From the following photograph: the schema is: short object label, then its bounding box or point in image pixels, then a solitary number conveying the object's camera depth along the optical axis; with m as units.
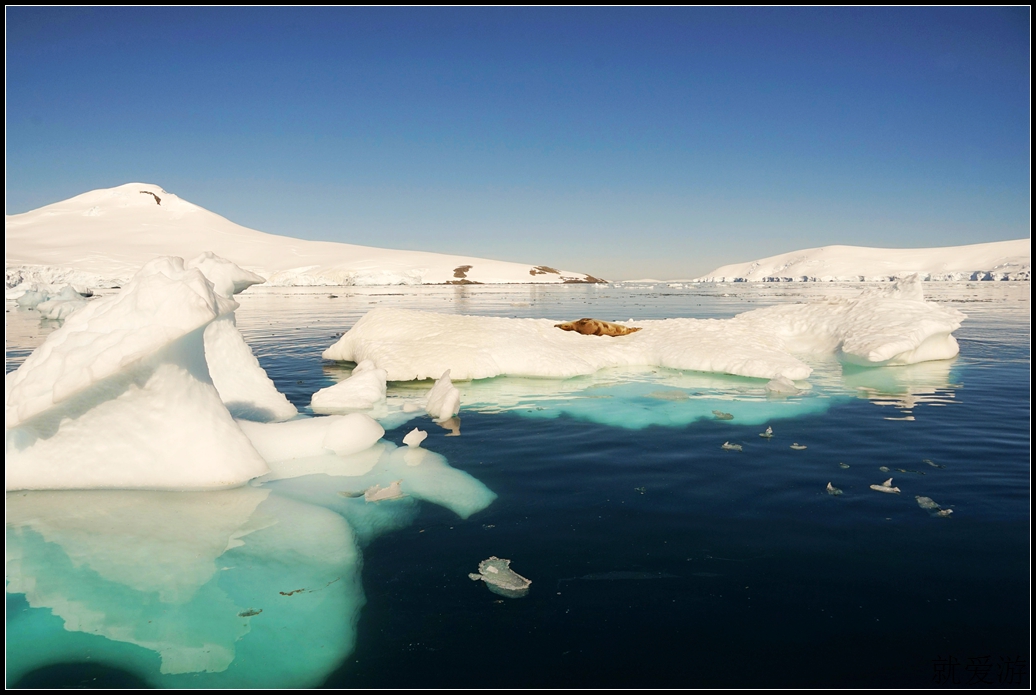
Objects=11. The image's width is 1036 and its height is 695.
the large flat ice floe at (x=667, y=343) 11.30
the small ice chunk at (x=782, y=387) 9.51
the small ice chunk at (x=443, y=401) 8.16
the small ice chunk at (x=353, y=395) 8.80
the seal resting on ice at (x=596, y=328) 14.62
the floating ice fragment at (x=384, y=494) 5.21
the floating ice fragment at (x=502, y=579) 3.61
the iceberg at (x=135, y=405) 4.64
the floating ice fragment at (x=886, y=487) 5.21
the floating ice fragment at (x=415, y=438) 6.85
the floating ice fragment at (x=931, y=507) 4.71
